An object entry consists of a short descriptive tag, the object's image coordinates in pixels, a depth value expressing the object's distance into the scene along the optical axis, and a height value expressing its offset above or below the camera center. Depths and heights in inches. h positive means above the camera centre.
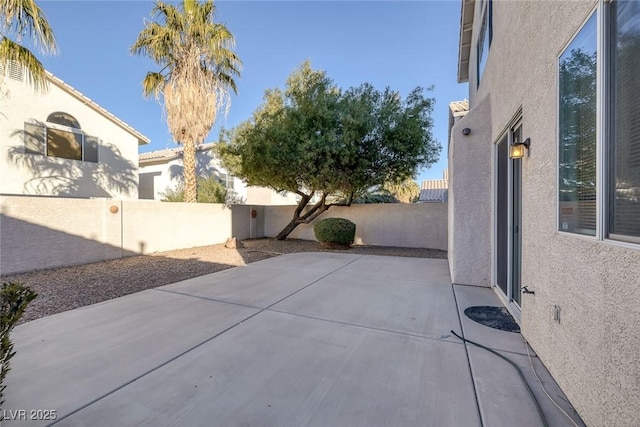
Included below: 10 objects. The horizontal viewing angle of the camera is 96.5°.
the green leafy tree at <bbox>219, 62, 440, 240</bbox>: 369.4 +98.1
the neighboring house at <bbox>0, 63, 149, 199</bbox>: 391.9 +109.5
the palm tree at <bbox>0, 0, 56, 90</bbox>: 242.4 +162.4
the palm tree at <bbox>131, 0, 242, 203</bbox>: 387.9 +216.6
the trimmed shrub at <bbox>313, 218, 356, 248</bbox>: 425.4 -27.7
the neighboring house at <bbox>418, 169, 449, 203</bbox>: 869.6 +83.9
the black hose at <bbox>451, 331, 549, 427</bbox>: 80.2 -57.3
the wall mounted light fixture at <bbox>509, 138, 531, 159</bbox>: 128.7 +30.4
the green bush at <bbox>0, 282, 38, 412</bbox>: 70.9 -25.1
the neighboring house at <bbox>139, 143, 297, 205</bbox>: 681.6 +106.4
